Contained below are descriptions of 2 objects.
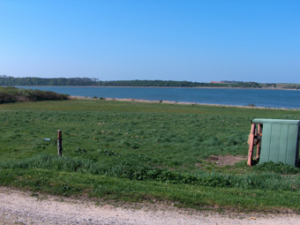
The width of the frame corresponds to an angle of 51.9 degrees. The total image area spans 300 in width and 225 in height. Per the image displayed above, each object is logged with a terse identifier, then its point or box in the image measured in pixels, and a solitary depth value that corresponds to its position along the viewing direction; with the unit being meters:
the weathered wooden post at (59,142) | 10.08
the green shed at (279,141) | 9.96
